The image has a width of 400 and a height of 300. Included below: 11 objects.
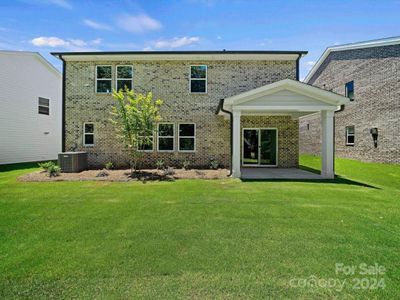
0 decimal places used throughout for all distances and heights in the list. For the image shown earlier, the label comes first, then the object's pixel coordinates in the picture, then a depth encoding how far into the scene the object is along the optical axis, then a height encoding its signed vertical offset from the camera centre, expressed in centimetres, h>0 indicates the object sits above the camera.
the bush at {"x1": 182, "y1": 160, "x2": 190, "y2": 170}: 1332 -101
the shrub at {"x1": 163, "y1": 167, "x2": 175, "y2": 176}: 1171 -123
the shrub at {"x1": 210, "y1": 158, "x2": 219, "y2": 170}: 1347 -97
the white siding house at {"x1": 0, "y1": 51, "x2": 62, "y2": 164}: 1720 +284
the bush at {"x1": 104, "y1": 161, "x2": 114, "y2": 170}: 1349 -111
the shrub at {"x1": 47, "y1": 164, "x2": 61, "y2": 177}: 1119 -116
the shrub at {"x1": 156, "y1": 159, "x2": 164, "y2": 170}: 1331 -102
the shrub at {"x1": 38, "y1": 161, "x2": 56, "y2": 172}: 1148 -95
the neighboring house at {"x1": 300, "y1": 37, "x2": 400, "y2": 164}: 1491 +339
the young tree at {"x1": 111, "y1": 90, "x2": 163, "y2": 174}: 1123 +113
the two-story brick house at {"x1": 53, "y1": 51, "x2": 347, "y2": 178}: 1411 +287
